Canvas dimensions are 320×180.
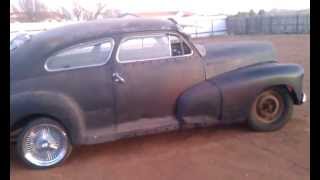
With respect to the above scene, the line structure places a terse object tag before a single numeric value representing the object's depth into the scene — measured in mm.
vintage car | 4930
